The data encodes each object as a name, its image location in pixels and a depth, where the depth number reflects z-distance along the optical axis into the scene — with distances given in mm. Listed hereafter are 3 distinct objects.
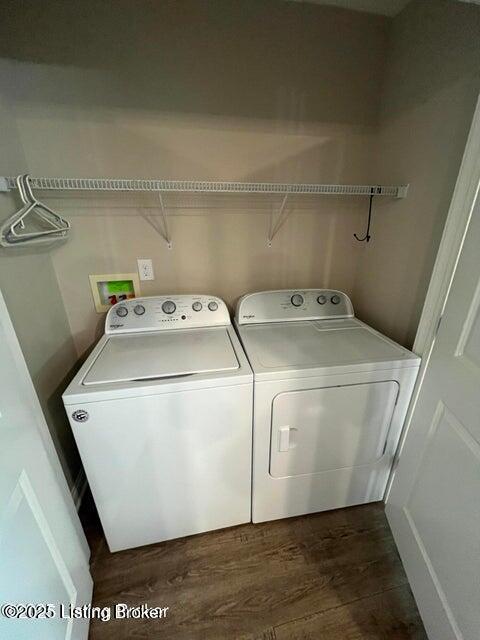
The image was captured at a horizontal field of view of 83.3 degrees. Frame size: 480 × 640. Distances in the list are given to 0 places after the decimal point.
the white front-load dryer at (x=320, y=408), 1148
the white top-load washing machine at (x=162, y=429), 1028
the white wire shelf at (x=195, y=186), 1145
